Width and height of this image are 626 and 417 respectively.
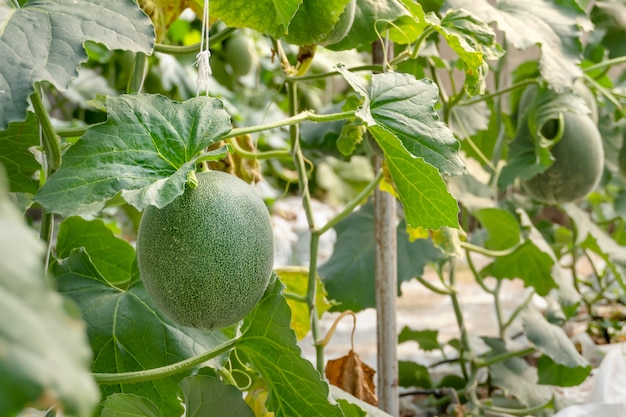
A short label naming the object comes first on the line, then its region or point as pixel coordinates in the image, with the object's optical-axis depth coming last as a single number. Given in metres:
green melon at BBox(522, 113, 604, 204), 1.63
